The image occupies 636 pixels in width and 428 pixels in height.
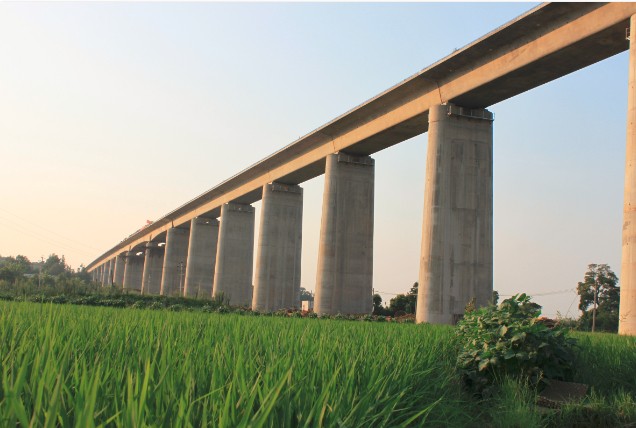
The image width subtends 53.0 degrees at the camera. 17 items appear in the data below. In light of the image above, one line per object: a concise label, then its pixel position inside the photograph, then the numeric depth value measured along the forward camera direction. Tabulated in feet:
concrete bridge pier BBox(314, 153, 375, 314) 129.59
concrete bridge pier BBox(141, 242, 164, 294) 304.24
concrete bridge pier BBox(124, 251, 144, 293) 371.88
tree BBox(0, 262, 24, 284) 305.16
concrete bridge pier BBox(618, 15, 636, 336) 62.80
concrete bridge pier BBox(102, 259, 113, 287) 449.89
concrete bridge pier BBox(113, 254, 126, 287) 393.17
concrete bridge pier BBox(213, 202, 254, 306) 191.42
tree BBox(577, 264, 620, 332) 238.07
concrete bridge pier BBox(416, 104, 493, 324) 94.38
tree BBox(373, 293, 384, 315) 166.23
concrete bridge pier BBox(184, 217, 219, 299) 216.95
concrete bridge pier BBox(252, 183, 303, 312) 163.53
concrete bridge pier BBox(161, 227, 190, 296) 254.06
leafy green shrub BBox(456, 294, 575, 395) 28.71
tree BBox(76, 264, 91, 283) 610.89
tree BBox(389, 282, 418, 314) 190.90
